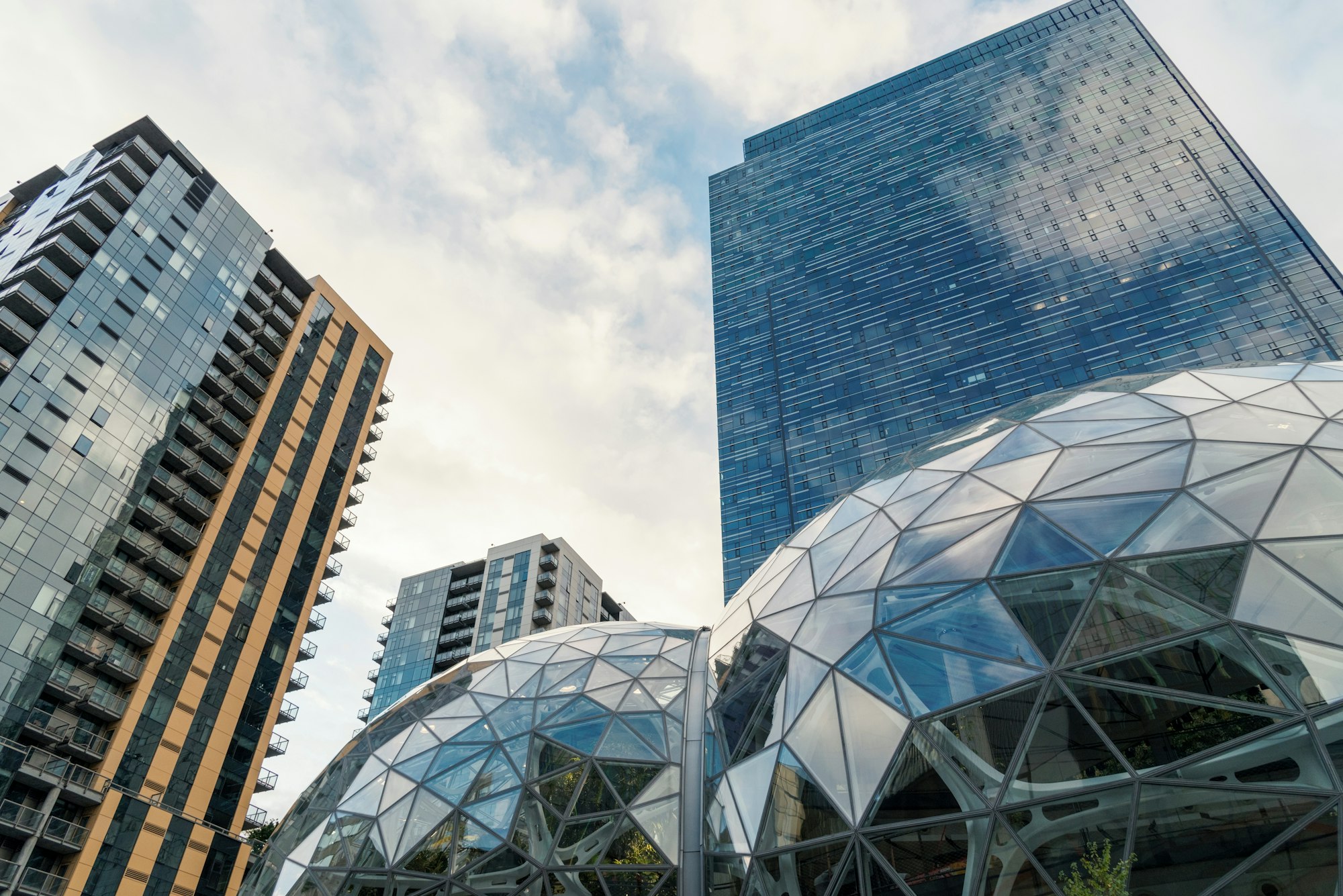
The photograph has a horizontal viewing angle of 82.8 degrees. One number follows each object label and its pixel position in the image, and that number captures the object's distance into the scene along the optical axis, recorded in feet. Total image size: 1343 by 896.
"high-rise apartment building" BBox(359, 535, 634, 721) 266.16
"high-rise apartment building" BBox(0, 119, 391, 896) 115.65
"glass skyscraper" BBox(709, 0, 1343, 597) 219.00
